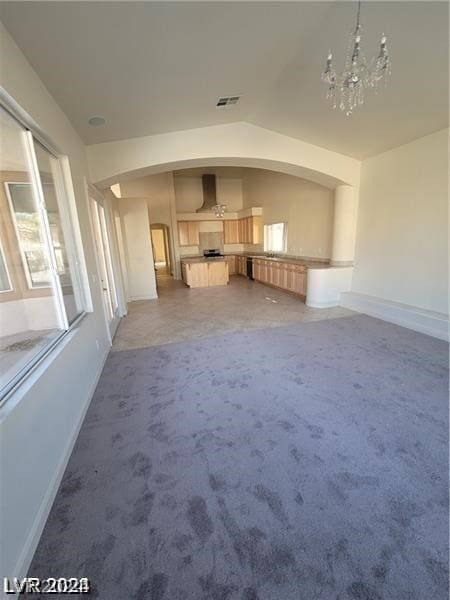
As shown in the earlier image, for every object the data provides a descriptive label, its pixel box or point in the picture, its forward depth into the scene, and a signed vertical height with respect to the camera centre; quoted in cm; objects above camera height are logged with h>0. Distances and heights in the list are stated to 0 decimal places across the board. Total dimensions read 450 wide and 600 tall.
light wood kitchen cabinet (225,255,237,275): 1051 -94
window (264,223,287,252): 812 +5
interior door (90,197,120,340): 413 -27
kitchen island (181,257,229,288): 806 -94
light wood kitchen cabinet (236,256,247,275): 996 -95
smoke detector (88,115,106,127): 299 +150
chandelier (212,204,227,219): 872 +110
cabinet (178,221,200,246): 973 +39
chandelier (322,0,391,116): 195 +136
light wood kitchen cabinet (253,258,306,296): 627 -100
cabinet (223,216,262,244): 933 +36
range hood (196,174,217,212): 962 +191
